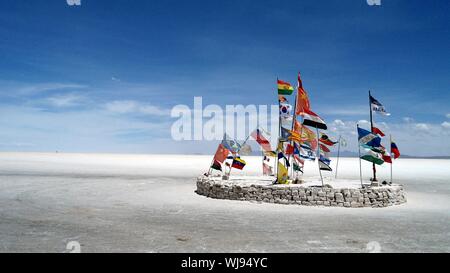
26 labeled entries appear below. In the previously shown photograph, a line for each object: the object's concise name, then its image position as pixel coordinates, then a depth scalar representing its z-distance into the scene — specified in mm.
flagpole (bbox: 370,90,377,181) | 19644
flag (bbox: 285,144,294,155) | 21312
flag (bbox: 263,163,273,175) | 27650
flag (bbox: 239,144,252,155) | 23297
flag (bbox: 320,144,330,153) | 22672
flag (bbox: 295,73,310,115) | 19625
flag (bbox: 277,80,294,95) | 20984
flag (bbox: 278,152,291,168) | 20219
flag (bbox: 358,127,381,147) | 18828
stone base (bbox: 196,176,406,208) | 17531
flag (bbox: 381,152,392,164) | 19172
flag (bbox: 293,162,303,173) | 20581
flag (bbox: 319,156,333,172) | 19688
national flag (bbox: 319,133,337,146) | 21989
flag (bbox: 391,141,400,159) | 21203
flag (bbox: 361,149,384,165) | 18594
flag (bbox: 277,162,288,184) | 19969
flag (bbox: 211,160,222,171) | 23742
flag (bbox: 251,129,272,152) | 24438
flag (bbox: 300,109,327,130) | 18281
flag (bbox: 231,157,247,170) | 22891
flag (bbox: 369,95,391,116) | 19781
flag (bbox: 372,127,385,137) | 19594
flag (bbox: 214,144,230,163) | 23703
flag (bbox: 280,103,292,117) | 21000
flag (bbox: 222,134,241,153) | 23562
